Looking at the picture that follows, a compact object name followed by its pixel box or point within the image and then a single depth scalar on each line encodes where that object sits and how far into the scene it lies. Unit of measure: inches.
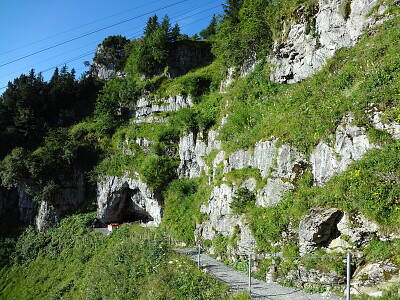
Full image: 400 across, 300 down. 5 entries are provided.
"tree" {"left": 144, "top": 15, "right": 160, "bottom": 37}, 1539.1
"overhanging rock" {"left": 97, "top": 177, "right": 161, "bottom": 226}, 918.4
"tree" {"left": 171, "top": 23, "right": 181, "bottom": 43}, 1429.6
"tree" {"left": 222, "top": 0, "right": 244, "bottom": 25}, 981.2
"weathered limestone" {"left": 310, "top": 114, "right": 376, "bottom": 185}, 382.0
